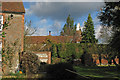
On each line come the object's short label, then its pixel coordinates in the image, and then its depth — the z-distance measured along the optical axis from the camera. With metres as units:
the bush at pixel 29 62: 13.14
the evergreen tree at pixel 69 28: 39.33
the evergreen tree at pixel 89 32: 43.56
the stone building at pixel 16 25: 14.55
